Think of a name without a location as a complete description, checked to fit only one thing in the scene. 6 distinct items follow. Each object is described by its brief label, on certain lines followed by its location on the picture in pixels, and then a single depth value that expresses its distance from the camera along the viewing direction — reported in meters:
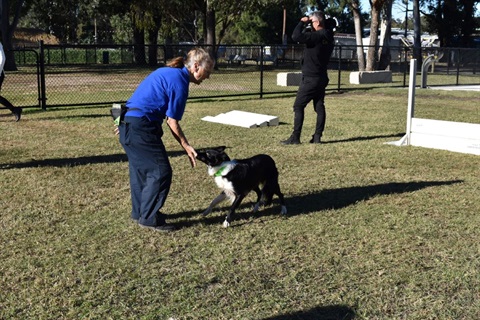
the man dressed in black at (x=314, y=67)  8.77
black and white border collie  4.91
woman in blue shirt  4.68
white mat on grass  10.90
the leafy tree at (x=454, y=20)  54.12
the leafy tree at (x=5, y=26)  33.75
